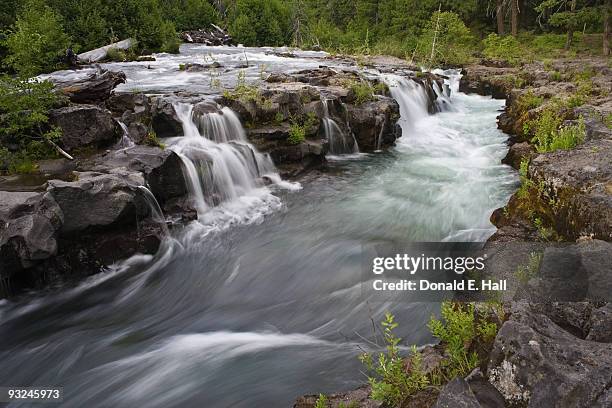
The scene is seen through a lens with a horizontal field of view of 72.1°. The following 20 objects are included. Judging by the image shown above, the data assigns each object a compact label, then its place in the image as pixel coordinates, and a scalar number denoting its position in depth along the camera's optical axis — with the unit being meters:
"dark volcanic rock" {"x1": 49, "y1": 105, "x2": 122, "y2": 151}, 9.88
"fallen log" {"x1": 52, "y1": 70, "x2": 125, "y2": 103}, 11.90
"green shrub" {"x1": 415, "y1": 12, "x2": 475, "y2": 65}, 31.84
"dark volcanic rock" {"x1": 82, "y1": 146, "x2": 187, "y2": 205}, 9.16
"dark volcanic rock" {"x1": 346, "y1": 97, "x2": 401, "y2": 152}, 14.41
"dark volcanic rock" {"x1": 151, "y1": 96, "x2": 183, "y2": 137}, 11.31
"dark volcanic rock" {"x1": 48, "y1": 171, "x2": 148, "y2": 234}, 7.52
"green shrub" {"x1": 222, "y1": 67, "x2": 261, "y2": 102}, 12.66
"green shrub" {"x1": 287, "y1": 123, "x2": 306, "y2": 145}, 12.33
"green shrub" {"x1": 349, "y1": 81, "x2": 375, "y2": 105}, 15.06
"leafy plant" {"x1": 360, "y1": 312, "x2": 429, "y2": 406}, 3.51
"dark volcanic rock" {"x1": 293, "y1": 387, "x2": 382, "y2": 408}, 3.95
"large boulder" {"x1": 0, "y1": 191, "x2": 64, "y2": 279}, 6.66
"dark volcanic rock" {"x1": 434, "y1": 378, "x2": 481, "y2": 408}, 2.87
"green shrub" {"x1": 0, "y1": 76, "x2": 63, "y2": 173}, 9.02
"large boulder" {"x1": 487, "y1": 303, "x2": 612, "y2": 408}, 2.66
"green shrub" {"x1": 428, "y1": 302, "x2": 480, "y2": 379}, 3.56
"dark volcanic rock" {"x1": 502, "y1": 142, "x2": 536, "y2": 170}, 11.10
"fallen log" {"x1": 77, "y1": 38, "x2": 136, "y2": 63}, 23.35
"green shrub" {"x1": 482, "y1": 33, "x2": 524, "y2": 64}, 33.66
